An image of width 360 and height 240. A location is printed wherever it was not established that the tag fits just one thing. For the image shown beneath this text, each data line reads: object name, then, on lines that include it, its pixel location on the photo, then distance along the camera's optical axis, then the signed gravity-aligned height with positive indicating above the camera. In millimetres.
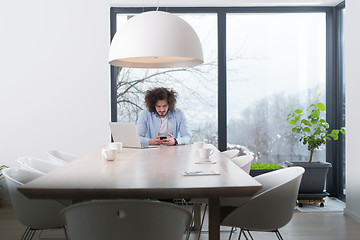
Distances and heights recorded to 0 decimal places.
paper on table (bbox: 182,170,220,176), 2668 -418
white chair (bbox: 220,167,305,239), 2947 -707
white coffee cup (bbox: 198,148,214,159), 3441 -382
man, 5586 -189
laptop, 4488 -309
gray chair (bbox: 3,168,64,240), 3016 -707
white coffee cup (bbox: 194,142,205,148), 4590 -429
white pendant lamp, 3447 +499
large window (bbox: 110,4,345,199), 6559 +333
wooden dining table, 2236 -425
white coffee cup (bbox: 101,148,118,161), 3359 -375
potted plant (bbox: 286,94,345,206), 6062 -623
